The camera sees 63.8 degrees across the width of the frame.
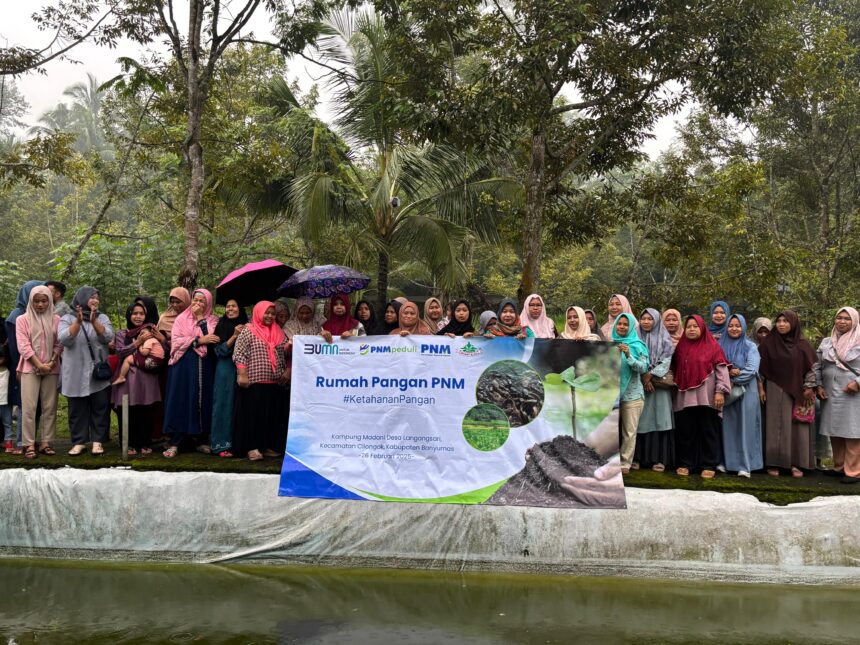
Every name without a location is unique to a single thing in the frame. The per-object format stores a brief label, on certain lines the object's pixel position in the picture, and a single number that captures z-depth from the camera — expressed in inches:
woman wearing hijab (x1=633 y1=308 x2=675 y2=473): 227.8
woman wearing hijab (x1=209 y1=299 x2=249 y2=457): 232.7
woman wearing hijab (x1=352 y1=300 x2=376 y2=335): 250.8
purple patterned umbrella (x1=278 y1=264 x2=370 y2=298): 227.3
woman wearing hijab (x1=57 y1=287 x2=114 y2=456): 233.0
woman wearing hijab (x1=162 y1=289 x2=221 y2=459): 233.8
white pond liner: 197.2
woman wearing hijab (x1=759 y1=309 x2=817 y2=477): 230.1
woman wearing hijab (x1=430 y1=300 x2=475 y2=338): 236.4
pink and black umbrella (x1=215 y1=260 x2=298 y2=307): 244.9
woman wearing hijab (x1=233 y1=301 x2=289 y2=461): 226.1
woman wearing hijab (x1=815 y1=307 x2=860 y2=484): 222.5
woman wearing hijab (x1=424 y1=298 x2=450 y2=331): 248.4
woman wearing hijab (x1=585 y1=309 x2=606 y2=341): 250.7
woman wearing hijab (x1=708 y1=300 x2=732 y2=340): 236.5
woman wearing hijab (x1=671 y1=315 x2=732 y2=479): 223.9
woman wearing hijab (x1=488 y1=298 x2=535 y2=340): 222.8
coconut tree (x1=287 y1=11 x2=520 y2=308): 392.2
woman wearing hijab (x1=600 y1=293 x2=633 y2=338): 227.9
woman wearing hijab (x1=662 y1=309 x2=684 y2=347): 239.5
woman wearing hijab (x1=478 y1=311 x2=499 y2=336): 235.2
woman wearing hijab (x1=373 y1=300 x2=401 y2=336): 246.4
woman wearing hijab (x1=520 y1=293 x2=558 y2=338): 231.0
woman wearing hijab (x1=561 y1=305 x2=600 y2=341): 221.3
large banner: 200.5
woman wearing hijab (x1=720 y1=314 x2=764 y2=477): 228.7
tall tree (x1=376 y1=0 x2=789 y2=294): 288.2
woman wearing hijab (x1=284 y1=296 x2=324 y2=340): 239.5
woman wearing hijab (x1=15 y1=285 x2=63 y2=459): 229.9
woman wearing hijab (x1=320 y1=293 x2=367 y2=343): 238.2
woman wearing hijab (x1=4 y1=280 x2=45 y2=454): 241.0
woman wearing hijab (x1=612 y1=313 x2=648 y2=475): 222.1
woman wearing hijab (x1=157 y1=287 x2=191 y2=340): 243.6
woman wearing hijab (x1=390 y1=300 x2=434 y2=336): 225.5
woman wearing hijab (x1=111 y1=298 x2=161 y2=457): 236.8
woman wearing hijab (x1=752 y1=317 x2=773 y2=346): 252.7
